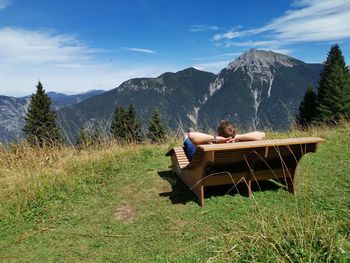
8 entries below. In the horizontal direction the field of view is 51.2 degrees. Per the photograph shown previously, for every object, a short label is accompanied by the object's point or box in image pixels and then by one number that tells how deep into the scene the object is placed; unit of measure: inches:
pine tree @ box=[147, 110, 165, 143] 1933.1
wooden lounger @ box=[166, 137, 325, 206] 206.4
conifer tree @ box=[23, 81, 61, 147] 1774.1
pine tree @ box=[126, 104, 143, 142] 2076.6
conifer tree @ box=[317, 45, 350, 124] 2117.9
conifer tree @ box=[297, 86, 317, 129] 2226.9
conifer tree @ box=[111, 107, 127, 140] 2061.4
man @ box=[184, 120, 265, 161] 229.9
